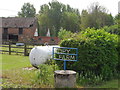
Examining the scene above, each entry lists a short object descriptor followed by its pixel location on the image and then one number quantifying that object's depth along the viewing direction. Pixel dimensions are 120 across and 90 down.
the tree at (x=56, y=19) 59.84
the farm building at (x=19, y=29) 49.16
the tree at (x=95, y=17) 48.03
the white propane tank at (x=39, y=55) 11.60
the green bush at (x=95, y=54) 8.91
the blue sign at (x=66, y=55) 8.44
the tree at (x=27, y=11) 79.31
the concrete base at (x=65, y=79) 7.62
